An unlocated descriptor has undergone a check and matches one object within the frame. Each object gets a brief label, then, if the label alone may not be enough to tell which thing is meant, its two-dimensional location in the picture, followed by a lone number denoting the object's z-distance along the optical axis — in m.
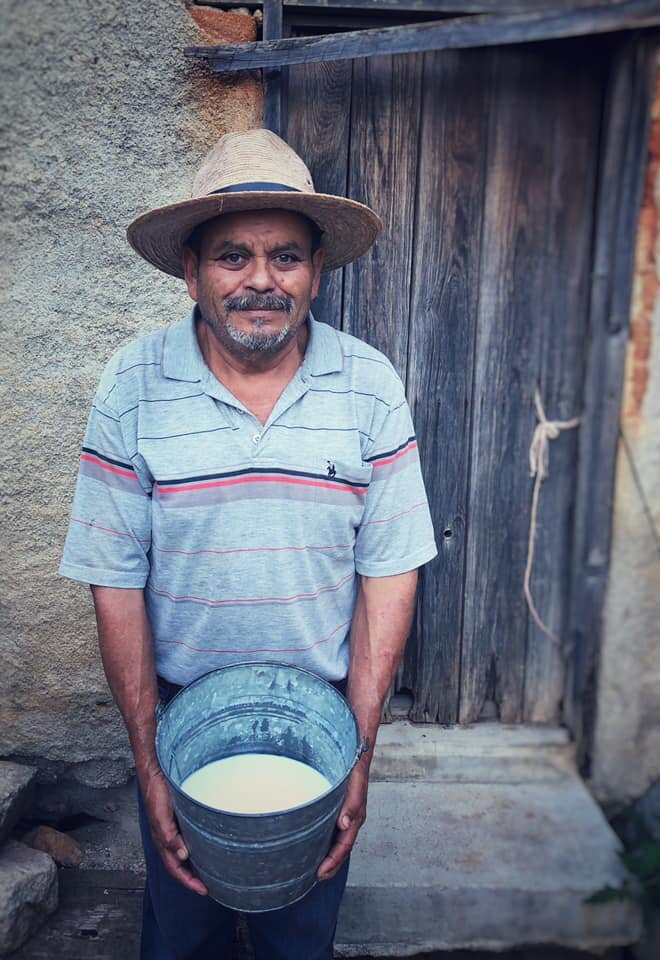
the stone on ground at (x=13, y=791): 2.69
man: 1.92
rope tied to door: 3.01
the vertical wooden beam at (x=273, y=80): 2.53
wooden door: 2.75
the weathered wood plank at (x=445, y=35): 2.41
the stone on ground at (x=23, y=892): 2.50
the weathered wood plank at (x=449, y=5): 2.53
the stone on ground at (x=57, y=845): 2.91
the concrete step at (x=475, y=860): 2.65
